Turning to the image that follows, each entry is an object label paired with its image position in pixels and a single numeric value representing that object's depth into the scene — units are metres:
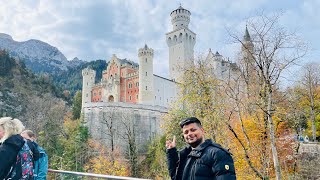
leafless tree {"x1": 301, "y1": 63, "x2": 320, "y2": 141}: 21.33
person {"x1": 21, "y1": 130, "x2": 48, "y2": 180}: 3.39
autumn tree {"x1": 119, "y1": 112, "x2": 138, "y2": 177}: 27.15
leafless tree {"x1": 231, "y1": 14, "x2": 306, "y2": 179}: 10.28
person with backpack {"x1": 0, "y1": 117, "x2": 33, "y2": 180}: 2.77
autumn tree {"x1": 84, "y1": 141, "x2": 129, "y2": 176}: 21.88
